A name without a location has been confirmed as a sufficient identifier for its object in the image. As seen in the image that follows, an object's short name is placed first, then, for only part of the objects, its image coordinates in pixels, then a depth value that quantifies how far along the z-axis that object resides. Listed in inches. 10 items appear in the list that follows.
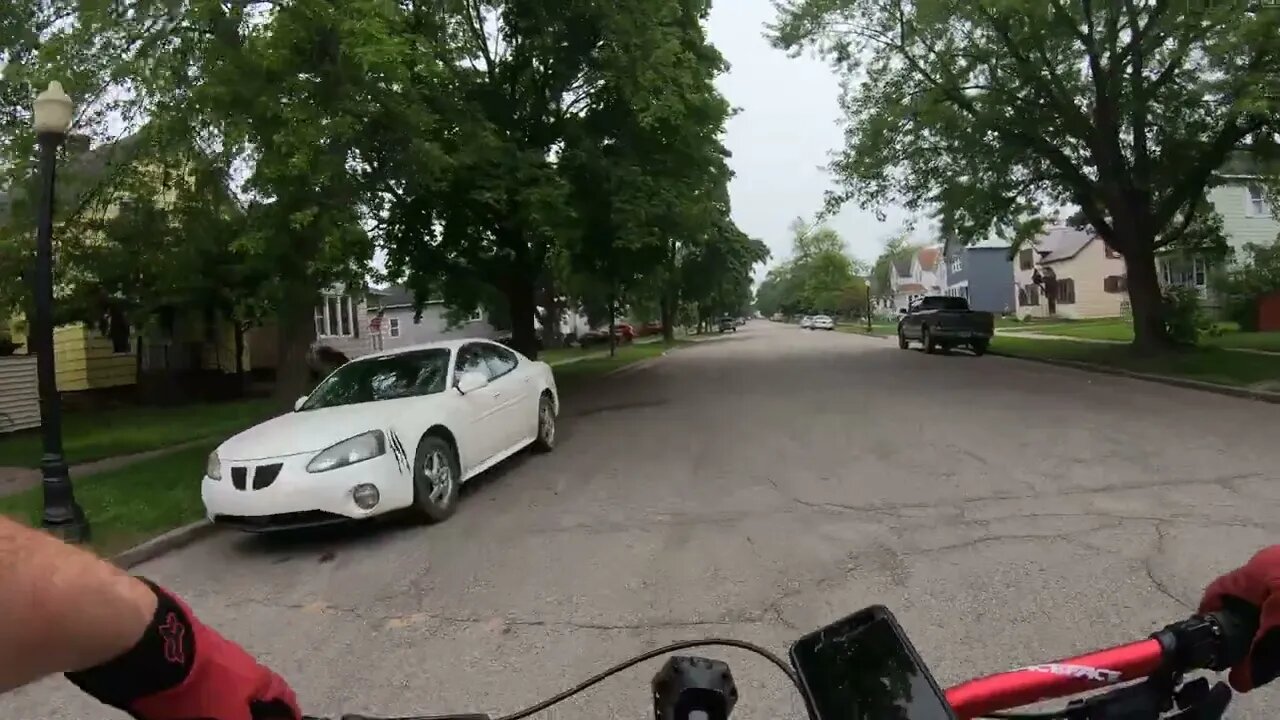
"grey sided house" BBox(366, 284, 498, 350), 2279.8
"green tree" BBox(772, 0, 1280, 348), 701.3
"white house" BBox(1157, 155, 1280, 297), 1717.5
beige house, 2161.7
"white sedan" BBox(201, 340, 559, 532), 273.1
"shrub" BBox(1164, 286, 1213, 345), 842.2
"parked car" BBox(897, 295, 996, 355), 1061.8
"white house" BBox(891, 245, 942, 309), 3932.1
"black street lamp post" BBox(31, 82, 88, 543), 298.4
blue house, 2908.5
